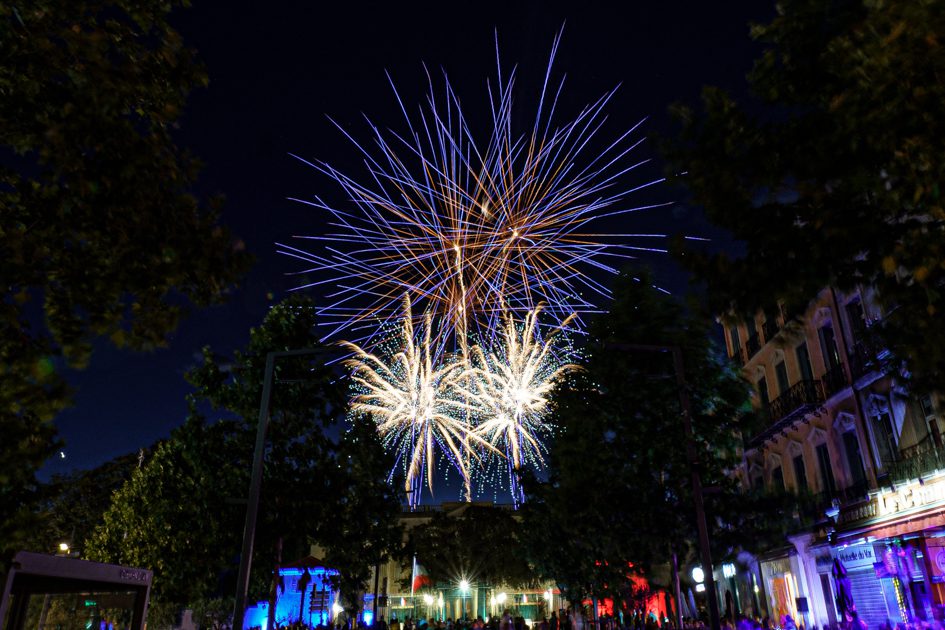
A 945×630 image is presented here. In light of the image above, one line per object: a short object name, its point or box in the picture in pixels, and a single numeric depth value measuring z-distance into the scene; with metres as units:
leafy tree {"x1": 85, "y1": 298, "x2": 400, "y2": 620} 21.86
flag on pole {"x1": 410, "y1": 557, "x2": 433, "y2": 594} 72.00
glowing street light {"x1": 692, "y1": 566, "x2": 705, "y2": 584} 21.86
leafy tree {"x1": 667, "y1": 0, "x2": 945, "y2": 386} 7.27
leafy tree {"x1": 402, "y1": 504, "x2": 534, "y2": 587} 68.75
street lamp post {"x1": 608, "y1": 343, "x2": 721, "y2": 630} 14.48
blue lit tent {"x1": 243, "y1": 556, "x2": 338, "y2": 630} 29.86
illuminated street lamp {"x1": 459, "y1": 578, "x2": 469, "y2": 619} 70.56
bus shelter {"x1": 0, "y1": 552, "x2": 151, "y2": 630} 9.51
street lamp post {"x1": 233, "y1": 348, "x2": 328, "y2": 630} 12.80
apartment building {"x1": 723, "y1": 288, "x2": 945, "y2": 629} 18.20
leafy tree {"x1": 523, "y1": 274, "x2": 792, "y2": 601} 22.38
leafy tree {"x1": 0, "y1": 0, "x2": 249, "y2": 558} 6.18
